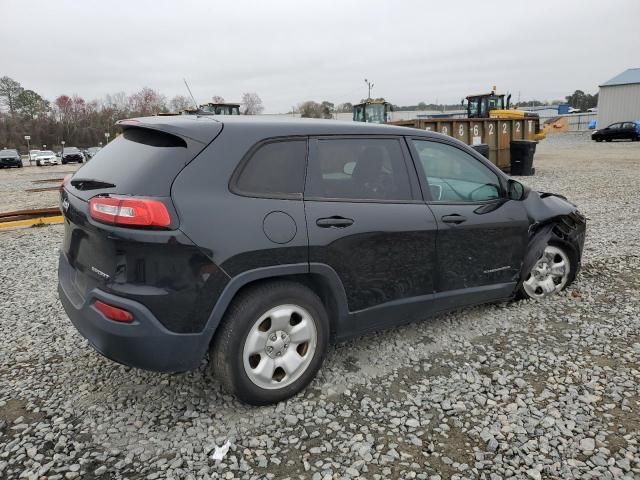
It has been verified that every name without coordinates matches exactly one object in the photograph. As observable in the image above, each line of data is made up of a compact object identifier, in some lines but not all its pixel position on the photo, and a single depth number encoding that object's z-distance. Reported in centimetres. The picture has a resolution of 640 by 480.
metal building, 4481
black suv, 251
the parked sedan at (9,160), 3353
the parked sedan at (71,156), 3784
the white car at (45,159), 3725
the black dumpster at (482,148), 1364
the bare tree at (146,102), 7059
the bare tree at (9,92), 8069
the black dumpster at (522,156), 1559
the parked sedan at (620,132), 3403
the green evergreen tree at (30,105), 8131
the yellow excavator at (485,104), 2375
